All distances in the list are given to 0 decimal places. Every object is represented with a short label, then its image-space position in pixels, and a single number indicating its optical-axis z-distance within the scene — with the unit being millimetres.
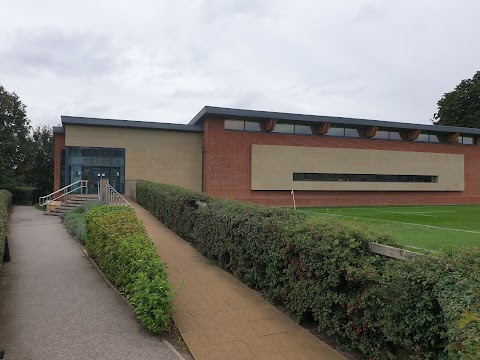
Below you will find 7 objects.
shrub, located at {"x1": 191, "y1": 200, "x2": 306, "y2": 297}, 5591
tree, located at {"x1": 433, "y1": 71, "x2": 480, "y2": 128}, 48625
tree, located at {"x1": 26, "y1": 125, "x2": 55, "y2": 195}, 35812
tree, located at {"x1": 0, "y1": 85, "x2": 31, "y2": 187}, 31016
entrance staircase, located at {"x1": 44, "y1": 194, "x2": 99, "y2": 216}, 19530
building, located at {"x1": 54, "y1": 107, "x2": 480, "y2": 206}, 24875
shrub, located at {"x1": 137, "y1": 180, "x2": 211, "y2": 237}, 10059
